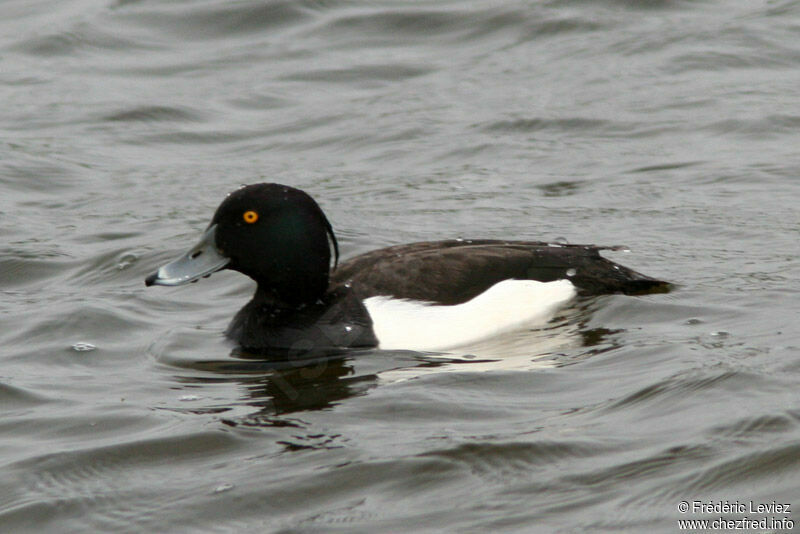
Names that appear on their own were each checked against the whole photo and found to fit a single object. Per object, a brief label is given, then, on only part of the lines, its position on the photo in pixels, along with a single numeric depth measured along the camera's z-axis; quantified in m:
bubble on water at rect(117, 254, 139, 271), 17.05
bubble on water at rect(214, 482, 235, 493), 9.98
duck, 13.38
